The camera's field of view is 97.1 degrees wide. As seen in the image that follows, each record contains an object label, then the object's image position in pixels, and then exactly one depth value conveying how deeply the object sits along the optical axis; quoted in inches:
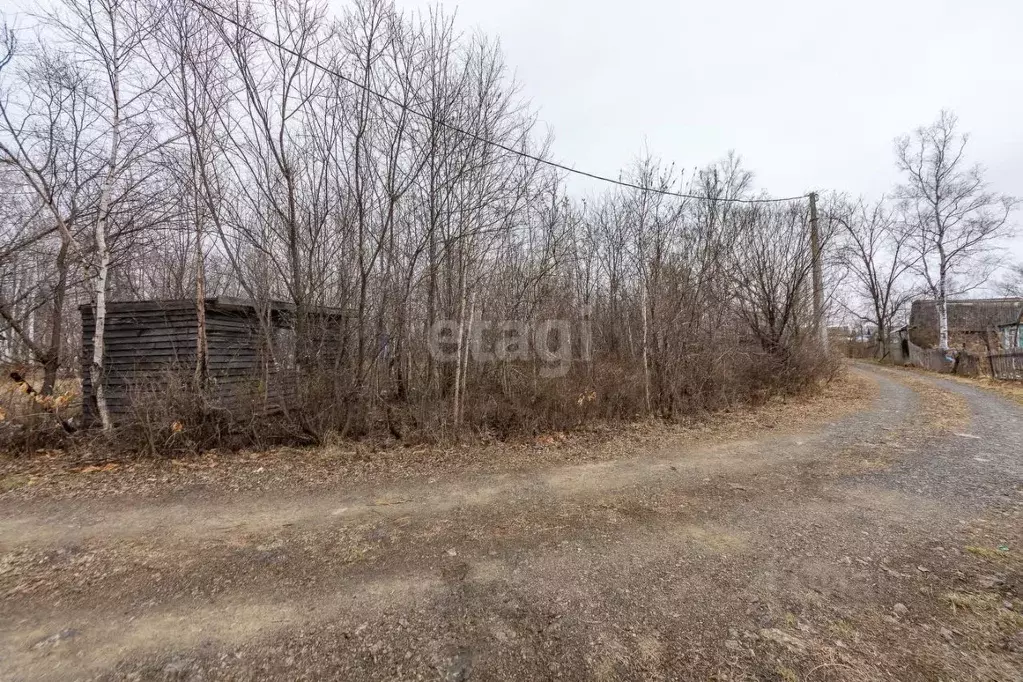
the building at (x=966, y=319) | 1301.7
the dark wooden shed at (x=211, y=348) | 264.1
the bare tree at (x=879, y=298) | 1357.0
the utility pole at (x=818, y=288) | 468.8
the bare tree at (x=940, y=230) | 988.6
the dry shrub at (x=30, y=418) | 244.1
